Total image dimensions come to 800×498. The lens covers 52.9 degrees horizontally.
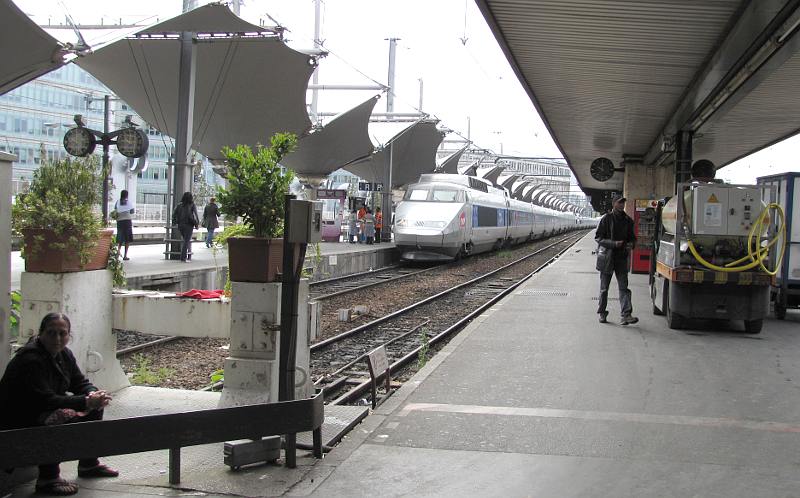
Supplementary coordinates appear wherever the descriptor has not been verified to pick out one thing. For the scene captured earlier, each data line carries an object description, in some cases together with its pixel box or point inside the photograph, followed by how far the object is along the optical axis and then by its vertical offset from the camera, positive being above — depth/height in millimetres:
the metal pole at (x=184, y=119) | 19547 +2235
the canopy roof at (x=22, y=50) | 15406 +3112
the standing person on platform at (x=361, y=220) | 33594 -120
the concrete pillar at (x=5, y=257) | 5070 -350
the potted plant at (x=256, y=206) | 5848 +47
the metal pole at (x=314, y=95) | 37000 +5648
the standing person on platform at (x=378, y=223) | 36578 -237
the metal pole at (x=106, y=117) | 25409 +2886
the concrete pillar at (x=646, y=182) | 27906 +1692
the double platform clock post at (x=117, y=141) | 19219 +1574
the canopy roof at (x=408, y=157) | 42781 +3525
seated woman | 4559 -1089
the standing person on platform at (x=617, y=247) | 11414 -276
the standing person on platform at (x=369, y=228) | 33406 -439
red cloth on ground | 6519 -688
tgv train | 26156 +99
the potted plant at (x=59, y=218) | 5793 -99
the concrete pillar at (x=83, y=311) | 5859 -803
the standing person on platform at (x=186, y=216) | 18094 -154
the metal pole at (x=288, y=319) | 5344 -700
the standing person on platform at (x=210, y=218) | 22036 -205
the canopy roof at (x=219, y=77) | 20669 +4198
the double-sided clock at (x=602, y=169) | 24828 +1819
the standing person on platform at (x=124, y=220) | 17078 -278
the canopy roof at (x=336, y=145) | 36000 +3326
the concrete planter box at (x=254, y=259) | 5824 -335
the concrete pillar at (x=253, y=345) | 5828 -970
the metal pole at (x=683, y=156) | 16219 +1554
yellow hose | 10617 -210
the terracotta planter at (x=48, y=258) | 5801 -392
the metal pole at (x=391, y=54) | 38875 +8040
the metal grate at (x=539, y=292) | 16641 -1407
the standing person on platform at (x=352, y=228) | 33875 -474
